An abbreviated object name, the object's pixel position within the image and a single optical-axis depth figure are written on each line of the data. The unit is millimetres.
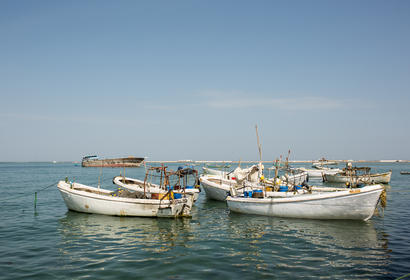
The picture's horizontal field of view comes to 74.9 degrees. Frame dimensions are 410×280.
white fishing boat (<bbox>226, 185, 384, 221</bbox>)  15766
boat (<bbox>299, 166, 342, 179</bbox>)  58969
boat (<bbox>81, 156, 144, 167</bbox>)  113456
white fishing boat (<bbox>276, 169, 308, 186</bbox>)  39000
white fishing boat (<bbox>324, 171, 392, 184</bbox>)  42281
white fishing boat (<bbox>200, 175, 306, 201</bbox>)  20191
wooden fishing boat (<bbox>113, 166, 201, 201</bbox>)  21156
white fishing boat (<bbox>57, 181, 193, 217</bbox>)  17562
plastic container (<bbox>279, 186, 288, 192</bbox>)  20961
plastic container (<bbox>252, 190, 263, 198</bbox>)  19136
